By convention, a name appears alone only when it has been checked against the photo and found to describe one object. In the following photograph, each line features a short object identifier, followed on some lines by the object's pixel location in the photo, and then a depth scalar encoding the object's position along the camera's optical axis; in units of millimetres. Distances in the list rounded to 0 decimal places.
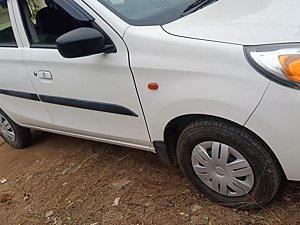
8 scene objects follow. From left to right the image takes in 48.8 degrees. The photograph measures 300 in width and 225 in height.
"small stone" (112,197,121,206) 2452
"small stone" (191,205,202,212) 2223
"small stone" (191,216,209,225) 2111
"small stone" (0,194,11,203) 2861
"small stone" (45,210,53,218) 2526
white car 1656
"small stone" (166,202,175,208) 2309
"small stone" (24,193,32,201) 2800
